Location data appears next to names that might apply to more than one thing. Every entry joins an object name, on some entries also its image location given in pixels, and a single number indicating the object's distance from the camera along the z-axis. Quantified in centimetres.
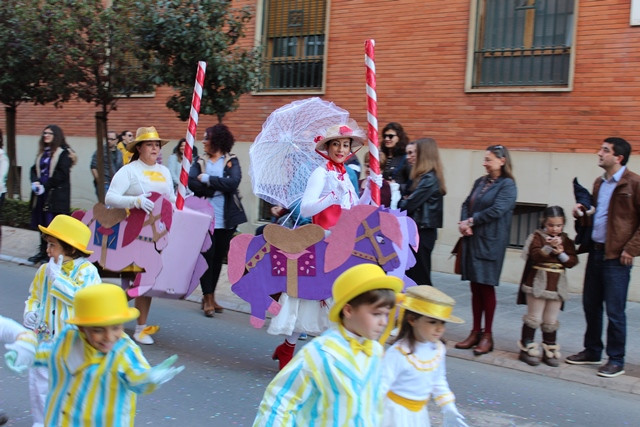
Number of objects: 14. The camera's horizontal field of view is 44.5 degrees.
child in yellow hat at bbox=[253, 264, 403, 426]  295
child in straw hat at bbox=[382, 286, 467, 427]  358
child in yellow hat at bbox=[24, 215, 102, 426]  429
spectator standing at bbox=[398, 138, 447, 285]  768
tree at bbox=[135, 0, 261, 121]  1093
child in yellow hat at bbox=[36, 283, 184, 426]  310
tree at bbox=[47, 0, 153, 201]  1232
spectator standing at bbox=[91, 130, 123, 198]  1342
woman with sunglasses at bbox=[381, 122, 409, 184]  832
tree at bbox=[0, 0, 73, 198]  1224
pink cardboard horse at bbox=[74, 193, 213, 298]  656
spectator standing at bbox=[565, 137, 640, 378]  654
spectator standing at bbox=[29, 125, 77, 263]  1041
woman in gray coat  717
